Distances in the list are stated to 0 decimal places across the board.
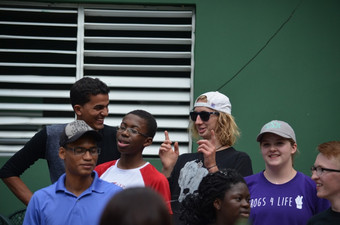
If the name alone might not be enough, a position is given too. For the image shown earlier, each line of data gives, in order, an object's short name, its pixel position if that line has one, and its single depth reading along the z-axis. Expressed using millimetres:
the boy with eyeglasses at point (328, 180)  7422
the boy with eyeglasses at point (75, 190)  6914
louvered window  12766
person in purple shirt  7833
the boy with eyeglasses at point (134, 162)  8016
